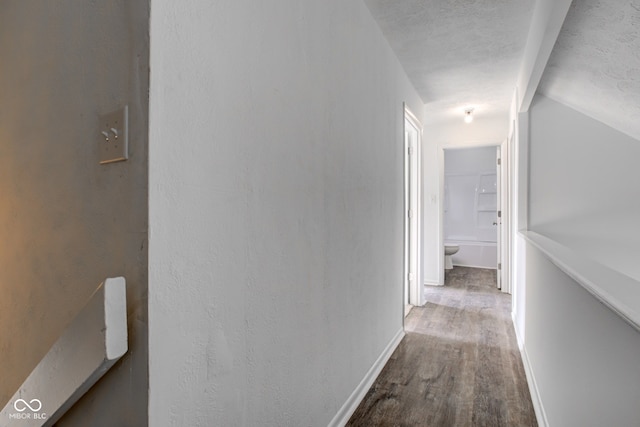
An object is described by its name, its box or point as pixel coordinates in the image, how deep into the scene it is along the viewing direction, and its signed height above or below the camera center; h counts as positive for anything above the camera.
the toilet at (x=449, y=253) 5.92 -0.67
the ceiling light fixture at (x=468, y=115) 4.26 +1.17
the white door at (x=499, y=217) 4.79 -0.07
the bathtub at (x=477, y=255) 6.49 -0.78
